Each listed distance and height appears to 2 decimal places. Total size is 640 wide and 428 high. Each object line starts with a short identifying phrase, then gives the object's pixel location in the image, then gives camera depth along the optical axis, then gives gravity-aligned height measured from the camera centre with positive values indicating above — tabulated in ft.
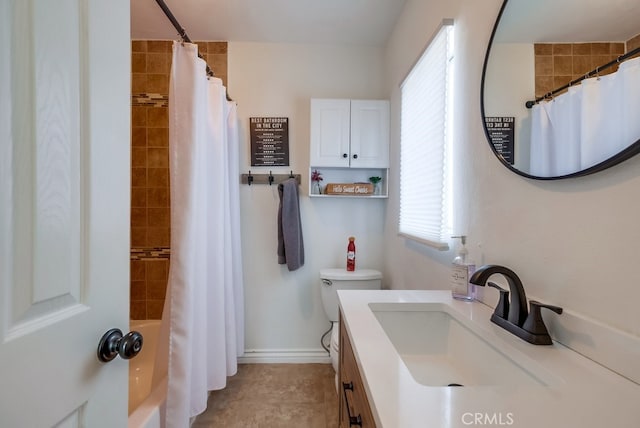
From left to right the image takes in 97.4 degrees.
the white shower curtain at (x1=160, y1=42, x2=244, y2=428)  4.19 -0.62
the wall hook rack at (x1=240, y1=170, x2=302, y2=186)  7.39 +0.81
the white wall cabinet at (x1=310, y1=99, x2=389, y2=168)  6.86 +1.89
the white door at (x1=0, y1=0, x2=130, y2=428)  1.46 -0.01
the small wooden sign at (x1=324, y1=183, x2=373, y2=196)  6.92 +0.50
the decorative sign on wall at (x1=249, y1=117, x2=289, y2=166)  7.35 +1.90
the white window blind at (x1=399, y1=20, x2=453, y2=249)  3.96 +1.07
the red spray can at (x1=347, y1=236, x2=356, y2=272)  7.13 -1.20
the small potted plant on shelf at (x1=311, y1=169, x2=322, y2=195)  7.22 +0.68
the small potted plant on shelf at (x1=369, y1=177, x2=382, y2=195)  7.20 +0.66
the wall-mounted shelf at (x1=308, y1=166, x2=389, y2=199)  7.43 +0.93
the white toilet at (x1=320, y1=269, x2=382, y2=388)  6.74 -1.79
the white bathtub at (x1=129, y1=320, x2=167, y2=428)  3.83 -3.06
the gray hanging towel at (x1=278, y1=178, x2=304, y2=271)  6.91 -0.37
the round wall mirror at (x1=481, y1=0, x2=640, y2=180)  1.73 +0.94
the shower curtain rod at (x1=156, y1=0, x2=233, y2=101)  4.22 +2.98
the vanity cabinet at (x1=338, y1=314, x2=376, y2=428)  2.10 -1.73
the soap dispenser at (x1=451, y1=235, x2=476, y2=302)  3.25 -0.79
